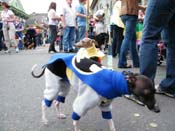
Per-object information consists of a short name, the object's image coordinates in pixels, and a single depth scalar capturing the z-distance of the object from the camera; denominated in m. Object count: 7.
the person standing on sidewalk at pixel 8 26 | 7.51
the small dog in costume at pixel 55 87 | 1.92
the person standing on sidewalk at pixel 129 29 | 3.61
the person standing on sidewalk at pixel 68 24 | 6.41
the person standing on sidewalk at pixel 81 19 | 6.46
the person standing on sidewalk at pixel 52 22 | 7.01
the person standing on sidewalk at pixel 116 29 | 5.14
